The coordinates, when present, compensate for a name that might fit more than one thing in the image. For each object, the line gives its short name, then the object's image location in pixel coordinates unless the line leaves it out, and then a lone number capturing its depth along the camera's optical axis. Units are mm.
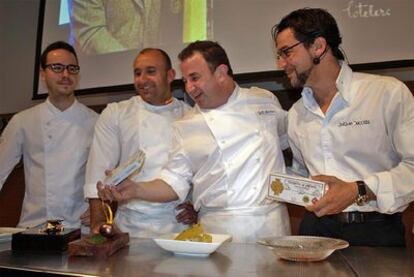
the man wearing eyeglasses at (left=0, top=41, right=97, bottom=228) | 2539
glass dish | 1305
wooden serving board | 1438
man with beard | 1554
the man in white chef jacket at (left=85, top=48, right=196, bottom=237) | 2188
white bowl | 1380
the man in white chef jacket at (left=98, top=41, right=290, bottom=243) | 1913
